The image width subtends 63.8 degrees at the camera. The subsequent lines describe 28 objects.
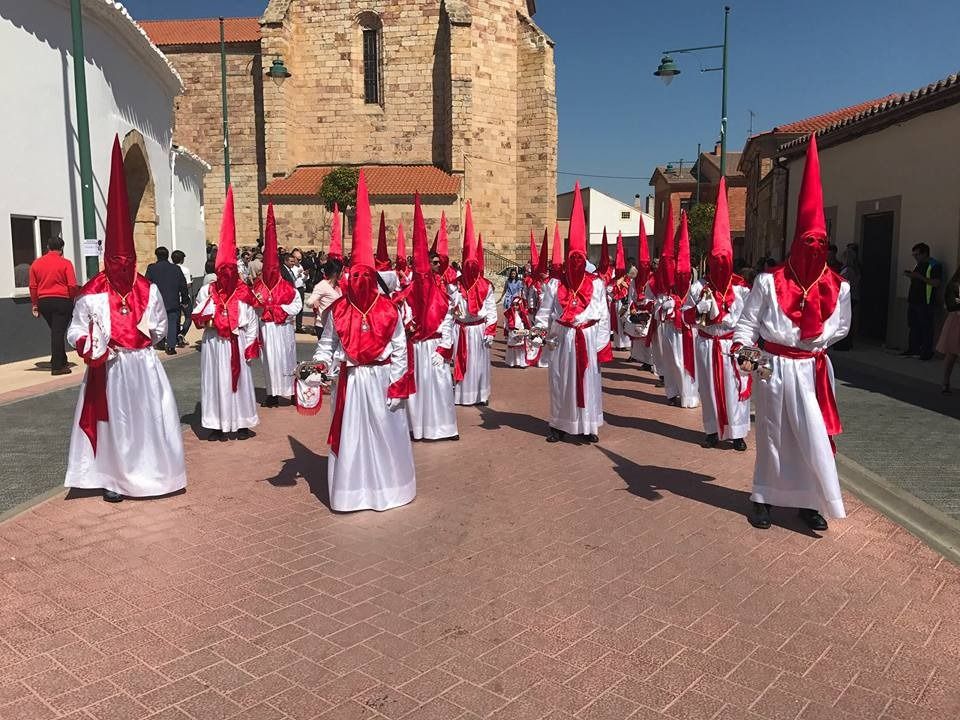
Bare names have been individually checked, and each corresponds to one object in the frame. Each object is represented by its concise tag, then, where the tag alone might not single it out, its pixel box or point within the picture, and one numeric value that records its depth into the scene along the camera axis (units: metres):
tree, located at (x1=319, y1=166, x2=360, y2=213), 29.53
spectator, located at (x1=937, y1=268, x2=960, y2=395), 10.12
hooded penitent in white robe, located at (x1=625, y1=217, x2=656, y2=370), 13.07
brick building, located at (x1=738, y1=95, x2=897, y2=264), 23.45
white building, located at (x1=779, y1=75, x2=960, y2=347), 13.77
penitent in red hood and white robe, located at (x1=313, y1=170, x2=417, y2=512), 5.63
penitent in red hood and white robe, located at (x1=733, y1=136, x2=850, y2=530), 5.09
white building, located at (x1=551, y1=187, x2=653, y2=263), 73.38
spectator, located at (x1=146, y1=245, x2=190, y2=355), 13.73
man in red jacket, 11.44
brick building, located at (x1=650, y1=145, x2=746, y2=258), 52.12
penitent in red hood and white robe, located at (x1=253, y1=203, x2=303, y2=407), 9.88
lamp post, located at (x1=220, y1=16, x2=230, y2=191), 25.32
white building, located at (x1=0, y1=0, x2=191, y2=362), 12.55
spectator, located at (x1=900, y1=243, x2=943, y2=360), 13.16
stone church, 31.17
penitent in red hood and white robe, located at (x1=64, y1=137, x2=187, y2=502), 5.83
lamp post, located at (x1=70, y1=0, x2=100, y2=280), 11.73
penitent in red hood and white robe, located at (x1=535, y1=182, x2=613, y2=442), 7.90
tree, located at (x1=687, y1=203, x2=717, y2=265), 46.12
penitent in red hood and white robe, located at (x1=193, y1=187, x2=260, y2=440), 8.19
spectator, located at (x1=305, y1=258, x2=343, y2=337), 8.71
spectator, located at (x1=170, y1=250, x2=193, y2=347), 14.07
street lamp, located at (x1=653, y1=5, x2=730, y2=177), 18.08
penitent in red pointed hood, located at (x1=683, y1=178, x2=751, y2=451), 7.68
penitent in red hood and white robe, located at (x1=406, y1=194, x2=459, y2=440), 8.12
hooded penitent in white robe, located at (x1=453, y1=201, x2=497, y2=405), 10.27
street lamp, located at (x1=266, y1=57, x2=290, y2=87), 25.09
